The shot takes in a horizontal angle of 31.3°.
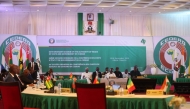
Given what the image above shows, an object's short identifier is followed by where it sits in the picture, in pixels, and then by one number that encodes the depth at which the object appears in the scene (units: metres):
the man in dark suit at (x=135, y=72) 17.38
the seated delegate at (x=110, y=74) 15.18
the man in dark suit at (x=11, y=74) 7.56
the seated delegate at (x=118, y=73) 16.92
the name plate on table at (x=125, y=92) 6.05
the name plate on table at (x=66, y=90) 6.37
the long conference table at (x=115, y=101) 5.63
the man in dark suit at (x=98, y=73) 15.98
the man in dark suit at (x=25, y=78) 9.78
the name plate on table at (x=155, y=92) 6.06
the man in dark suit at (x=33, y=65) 16.29
